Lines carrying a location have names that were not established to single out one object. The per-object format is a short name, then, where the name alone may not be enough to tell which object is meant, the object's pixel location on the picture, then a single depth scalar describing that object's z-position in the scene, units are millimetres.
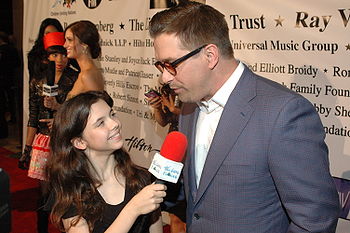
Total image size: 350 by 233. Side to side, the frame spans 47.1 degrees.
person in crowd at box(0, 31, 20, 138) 7332
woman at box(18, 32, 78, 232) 3160
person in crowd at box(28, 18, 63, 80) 3664
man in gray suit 1330
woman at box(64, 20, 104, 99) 3217
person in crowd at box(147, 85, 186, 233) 3029
